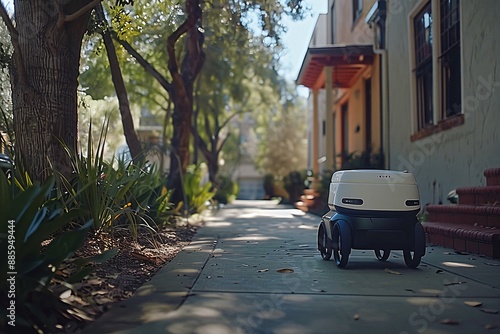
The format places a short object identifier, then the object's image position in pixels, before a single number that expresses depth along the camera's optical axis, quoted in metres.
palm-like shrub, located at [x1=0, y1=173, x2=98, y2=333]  4.13
